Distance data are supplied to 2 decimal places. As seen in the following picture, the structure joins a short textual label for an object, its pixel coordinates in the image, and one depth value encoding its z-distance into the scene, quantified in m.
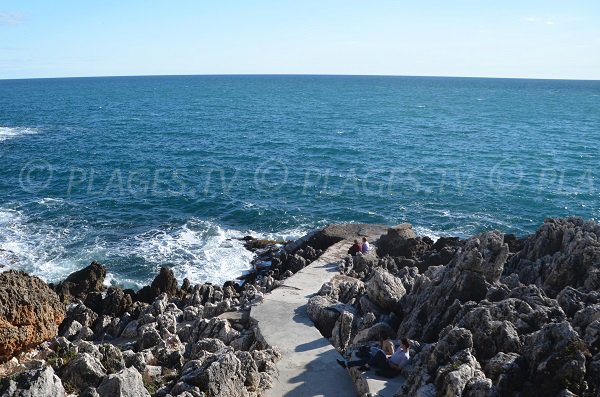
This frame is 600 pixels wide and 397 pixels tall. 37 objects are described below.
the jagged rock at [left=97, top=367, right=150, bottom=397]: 12.21
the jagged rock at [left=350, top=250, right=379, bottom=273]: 27.08
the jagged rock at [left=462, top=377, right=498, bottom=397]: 11.24
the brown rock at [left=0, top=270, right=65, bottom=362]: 16.42
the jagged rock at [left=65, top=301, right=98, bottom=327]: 22.45
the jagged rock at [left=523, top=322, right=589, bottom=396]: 11.05
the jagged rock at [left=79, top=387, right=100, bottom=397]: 11.79
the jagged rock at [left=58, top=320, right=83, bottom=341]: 21.30
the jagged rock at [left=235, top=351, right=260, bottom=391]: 14.96
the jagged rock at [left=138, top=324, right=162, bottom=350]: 19.32
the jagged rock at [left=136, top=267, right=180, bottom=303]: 26.42
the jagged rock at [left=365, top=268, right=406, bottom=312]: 19.75
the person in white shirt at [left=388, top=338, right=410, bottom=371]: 15.22
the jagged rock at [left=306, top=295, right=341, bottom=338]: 19.91
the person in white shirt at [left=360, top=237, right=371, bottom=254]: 29.12
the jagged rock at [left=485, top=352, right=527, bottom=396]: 11.59
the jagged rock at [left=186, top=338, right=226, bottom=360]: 17.23
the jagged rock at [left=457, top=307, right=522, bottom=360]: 13.66
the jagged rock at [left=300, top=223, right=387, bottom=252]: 32.34
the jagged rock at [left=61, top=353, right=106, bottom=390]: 13.75
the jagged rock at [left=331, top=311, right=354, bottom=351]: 18.73
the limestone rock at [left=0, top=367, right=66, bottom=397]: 10.84
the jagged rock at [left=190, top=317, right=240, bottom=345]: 19.66
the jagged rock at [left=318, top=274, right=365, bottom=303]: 22.20
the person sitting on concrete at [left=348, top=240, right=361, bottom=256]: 29.16
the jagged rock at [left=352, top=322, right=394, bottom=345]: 17.97
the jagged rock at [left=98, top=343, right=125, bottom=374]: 15.27
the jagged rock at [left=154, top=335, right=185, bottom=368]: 16.94
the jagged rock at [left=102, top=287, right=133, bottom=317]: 24.23
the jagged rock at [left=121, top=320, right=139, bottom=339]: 21.36
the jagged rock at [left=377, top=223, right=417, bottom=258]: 30.52
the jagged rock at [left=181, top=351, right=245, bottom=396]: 13.34
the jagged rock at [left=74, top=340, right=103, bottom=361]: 15.62
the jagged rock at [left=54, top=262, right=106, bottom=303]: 26.34
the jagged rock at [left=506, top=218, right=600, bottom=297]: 19.55
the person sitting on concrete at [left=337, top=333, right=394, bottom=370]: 15.45
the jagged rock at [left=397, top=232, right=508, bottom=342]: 17.31
